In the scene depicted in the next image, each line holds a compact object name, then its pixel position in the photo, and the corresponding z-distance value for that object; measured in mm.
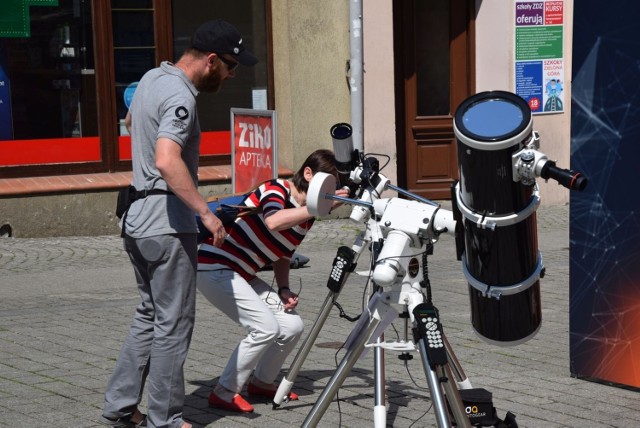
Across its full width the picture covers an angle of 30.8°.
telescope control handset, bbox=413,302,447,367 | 4352
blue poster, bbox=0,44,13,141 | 12000
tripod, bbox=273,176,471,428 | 4383
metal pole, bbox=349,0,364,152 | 13234
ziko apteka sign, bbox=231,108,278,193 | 10719
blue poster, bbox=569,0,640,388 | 5879
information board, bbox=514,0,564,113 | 14398
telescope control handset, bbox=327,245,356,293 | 5367
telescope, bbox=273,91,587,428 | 4090
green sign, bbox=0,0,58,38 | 11898
